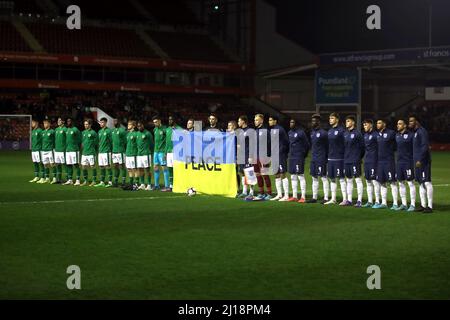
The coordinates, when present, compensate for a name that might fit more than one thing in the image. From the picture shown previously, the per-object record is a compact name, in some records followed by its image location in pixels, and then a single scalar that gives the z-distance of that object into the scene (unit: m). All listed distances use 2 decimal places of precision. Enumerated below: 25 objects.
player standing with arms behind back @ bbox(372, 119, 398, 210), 18.02
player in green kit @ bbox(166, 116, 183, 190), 22.41
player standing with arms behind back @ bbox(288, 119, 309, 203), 19.53
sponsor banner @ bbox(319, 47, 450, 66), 44.69
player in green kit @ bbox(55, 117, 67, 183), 24.59
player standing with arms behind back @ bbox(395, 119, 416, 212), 17.73
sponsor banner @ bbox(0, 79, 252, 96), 50.53
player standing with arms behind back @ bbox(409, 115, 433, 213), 17.42
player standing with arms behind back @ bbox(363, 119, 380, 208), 18.38
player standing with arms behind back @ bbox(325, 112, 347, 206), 18.78
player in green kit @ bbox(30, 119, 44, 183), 25.36
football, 21.22
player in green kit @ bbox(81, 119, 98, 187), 23.98
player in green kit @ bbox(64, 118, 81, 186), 24.33
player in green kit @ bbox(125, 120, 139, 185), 22.59
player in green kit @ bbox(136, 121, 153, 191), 22.45
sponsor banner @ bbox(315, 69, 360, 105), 46.69
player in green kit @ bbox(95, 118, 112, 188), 23.56
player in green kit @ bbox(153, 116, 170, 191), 22.56
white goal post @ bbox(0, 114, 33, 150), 43.97
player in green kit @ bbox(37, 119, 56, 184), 25.00
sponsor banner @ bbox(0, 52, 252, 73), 50.53
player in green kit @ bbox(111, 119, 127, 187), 23.25
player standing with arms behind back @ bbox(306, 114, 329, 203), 19.06
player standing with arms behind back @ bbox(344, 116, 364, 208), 18.59
